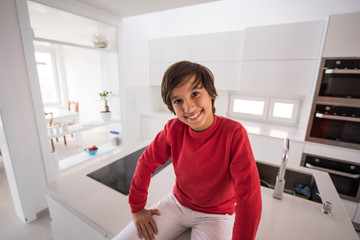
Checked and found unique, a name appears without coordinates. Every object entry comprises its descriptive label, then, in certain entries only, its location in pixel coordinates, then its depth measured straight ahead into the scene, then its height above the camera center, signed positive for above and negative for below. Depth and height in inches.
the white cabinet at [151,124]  107.4 -27.1
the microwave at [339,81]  61.1 +2.5
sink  44.1 -25.7
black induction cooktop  38.7 -23.2
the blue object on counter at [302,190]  43.3 -27.0
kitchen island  27.7 -23.4
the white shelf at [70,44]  60.3 +15.2
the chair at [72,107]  141.2 -25.3
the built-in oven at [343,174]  66.2 -33.9
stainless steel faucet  33.0 -18.9
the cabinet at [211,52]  86.8 +18.1
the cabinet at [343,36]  58.9 +18.5
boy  23.3 -13.8
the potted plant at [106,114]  90.9 -17.3
